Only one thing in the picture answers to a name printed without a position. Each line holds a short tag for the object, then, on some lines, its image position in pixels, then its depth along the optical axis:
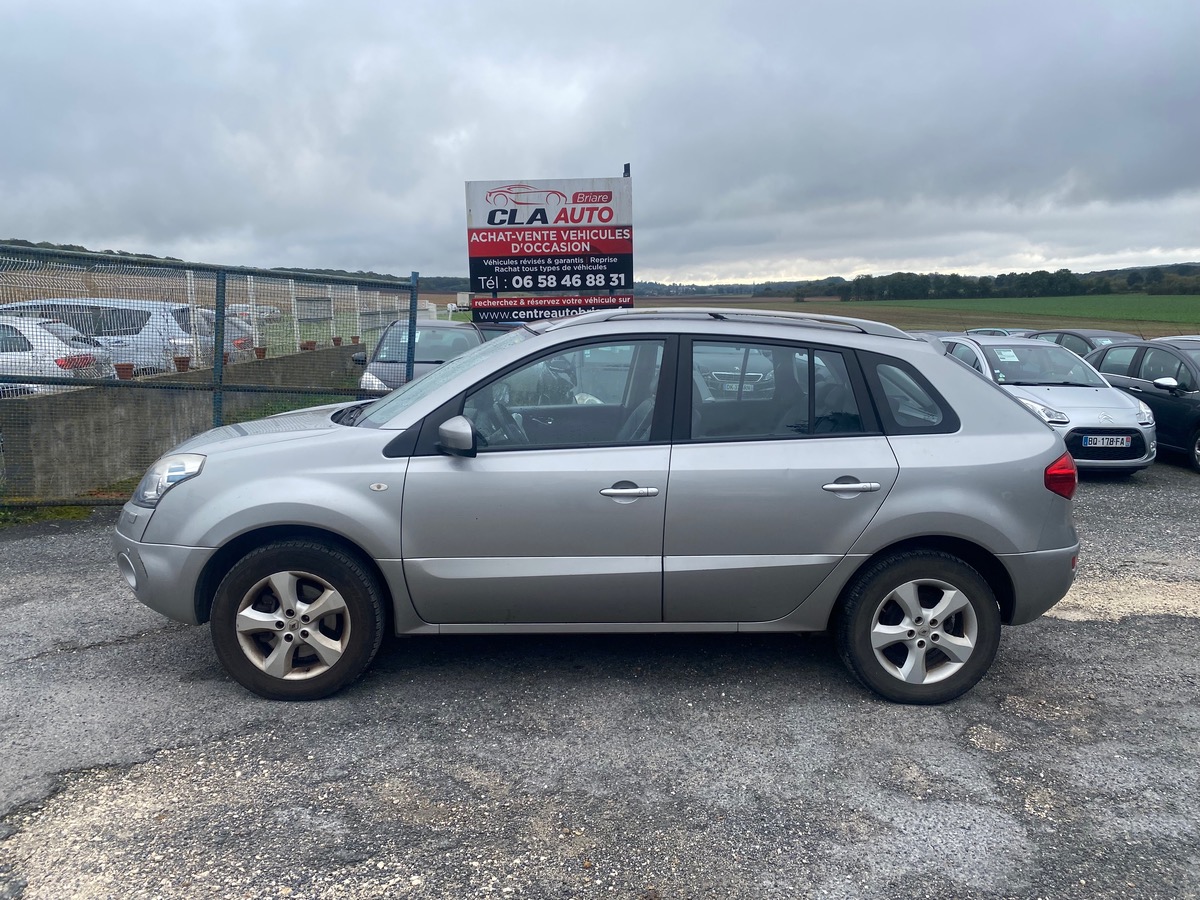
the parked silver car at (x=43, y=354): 7.25
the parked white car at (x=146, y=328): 7.26
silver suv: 3.98
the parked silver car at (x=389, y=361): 8.87
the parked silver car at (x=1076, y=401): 9.97
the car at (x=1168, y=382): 10.94
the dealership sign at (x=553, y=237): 11.88
